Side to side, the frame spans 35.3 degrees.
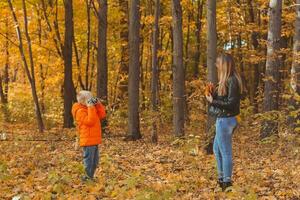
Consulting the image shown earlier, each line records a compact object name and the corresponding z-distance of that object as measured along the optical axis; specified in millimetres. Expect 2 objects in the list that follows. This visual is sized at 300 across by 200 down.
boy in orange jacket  7113
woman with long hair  6012
